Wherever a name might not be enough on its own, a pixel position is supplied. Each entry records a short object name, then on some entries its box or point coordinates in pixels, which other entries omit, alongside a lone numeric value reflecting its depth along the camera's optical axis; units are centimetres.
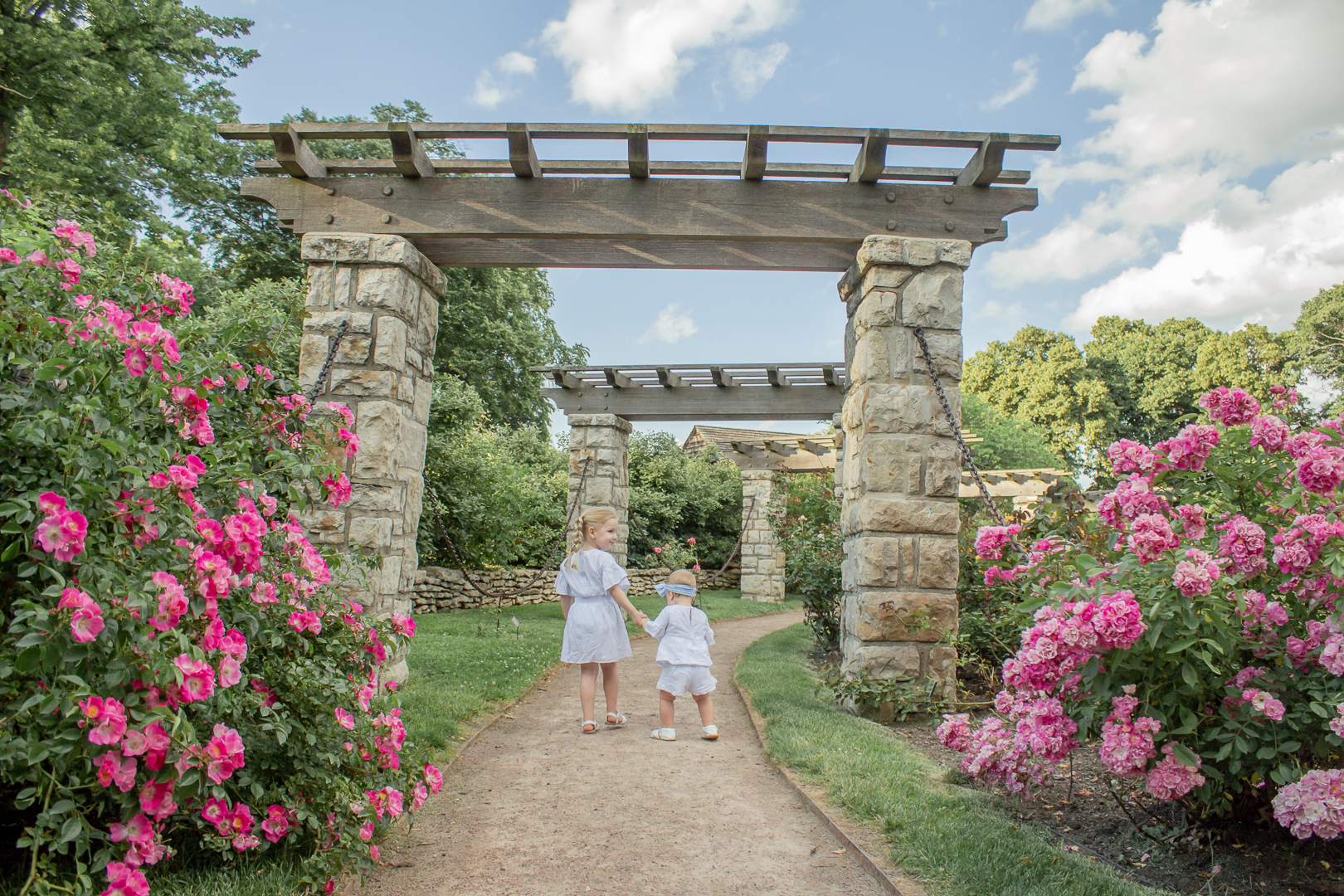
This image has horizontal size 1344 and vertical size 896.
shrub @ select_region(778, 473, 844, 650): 821
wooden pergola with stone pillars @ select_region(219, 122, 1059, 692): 528
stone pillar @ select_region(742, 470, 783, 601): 1655
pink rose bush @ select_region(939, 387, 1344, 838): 255
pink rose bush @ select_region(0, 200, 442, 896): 181
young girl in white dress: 501
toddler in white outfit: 492
